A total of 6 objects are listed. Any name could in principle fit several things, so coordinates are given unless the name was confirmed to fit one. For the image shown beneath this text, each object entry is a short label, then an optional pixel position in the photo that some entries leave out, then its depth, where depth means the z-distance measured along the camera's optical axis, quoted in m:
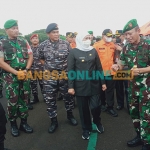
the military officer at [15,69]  3.26
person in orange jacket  4.14
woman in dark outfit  3.13
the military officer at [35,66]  5.50
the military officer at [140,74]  2.58
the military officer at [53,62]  3.52
